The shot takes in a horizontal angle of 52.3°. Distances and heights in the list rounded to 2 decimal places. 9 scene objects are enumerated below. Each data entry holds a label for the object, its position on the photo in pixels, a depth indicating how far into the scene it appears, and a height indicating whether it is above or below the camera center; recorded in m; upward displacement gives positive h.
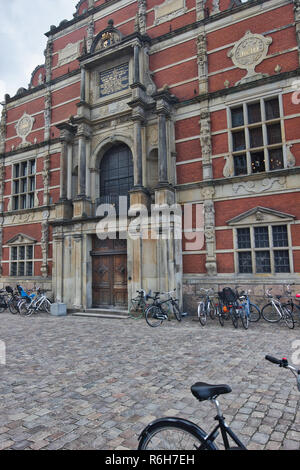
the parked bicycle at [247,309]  9.00 -1.47
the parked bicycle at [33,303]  13.09 -1.53
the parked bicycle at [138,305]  11.20 -1.45
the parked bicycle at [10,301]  13.70 -1.48
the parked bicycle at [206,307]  9.84 -1.43
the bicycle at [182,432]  2.11 -1.17
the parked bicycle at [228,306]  9.23 -1.32
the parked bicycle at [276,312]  9.09 -1.51
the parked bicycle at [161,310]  10.09 -1.53
